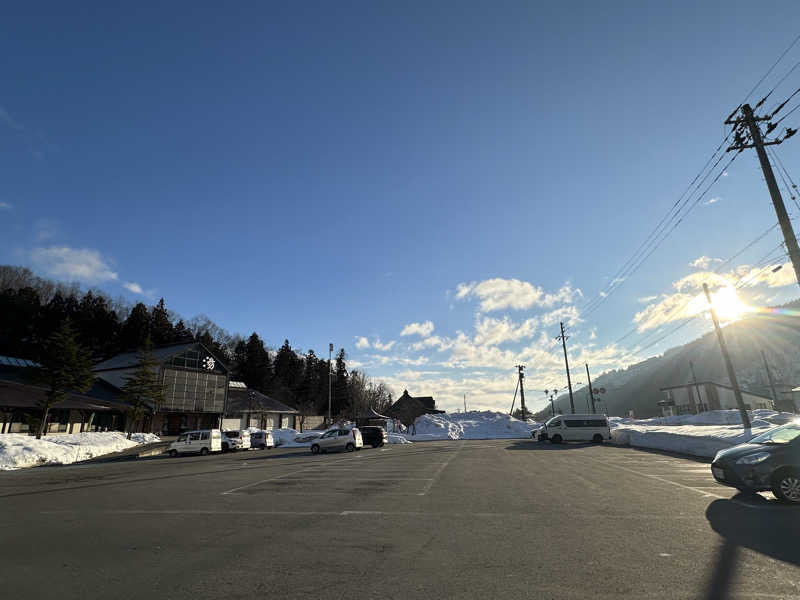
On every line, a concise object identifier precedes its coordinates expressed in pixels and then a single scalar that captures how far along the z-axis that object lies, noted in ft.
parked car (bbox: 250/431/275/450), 119.65
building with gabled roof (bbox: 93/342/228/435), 153.79
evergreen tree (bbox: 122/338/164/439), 124.26
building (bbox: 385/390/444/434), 217.56
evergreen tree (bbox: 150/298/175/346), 226.38
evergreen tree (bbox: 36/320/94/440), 105.40
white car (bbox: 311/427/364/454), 94.89
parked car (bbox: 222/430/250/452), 106.73
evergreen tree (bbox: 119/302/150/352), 215.92
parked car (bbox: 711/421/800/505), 27.96
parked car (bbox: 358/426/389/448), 115.55
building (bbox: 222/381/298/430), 181.68
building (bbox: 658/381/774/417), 180.14
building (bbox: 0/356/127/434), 107.24
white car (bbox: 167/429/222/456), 98.89
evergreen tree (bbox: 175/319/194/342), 246.27
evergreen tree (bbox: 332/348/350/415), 271.28
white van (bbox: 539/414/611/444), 104.06
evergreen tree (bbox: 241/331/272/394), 253.24
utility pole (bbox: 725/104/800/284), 40.27
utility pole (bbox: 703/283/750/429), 76.61
